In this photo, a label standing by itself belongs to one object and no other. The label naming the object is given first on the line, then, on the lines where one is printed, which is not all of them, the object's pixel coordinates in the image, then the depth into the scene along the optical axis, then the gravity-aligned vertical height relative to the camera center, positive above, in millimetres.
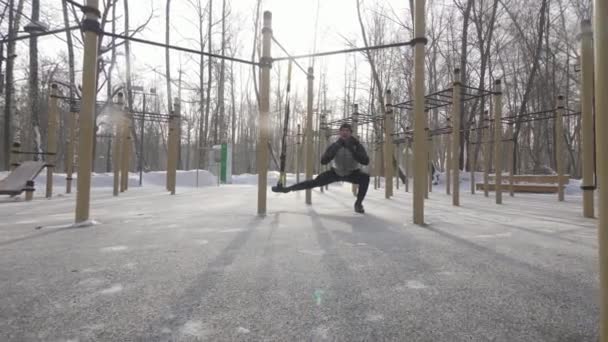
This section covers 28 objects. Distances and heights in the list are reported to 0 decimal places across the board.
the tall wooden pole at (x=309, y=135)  4465 +590
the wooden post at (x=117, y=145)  6562 +621
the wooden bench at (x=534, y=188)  8070 -222
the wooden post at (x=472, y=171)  7280 +171
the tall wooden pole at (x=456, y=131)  4601 +695
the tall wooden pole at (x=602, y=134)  561 +88
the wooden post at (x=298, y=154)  7860 +587
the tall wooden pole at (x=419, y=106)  2680 +596
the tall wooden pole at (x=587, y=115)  3252 +676
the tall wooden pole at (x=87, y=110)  2400 +472
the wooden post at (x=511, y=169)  6967 +227
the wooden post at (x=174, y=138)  7462 +899
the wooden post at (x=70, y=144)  6508 +585
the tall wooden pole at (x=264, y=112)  3246 +651
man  3678 +136
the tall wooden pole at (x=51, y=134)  5621 +673
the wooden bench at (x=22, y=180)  5070 -126
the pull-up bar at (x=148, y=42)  2660 +1118
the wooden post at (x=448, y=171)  7508 +157
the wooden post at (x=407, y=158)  8316 +519
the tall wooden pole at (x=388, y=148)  5973 +554
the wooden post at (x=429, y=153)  7688 +583
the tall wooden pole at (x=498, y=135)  5280 +734
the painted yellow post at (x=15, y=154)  5534 +330
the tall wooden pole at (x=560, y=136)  5305 +730
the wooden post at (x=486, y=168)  7241 +237
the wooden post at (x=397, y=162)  9598 +445
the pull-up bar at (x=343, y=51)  2808 +1198
